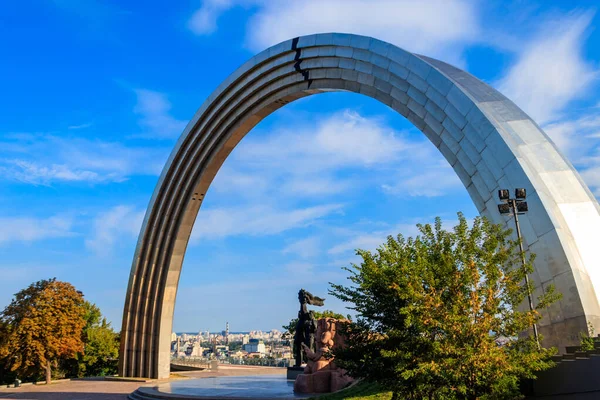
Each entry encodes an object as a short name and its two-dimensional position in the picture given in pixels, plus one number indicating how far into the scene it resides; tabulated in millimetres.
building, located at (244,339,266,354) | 159775
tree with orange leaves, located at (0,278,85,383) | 28359
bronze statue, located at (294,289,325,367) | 25344
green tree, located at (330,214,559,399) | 10492
